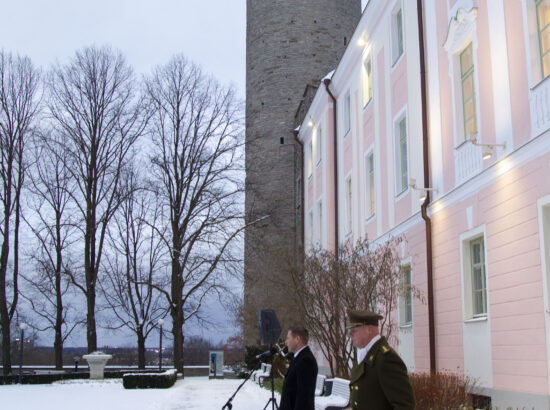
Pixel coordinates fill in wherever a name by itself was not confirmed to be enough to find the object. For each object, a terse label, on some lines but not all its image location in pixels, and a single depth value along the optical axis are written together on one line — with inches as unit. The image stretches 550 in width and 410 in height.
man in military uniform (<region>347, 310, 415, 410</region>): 161.0
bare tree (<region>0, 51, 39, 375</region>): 1251.8
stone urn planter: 1120.8
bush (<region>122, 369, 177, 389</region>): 910.4
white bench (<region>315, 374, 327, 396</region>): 506.0
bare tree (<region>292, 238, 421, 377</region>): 568.4
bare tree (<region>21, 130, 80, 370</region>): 1272.1
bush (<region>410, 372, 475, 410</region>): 376.2
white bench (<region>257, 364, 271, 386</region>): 800.6
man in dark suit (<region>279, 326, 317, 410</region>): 245.4
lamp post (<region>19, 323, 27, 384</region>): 1129.7
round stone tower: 1293.1
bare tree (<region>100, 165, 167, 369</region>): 1360.7
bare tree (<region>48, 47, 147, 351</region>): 1233.8
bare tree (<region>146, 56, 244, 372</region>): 1173.7
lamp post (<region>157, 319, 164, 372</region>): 1199.6
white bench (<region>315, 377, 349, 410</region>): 386.2
